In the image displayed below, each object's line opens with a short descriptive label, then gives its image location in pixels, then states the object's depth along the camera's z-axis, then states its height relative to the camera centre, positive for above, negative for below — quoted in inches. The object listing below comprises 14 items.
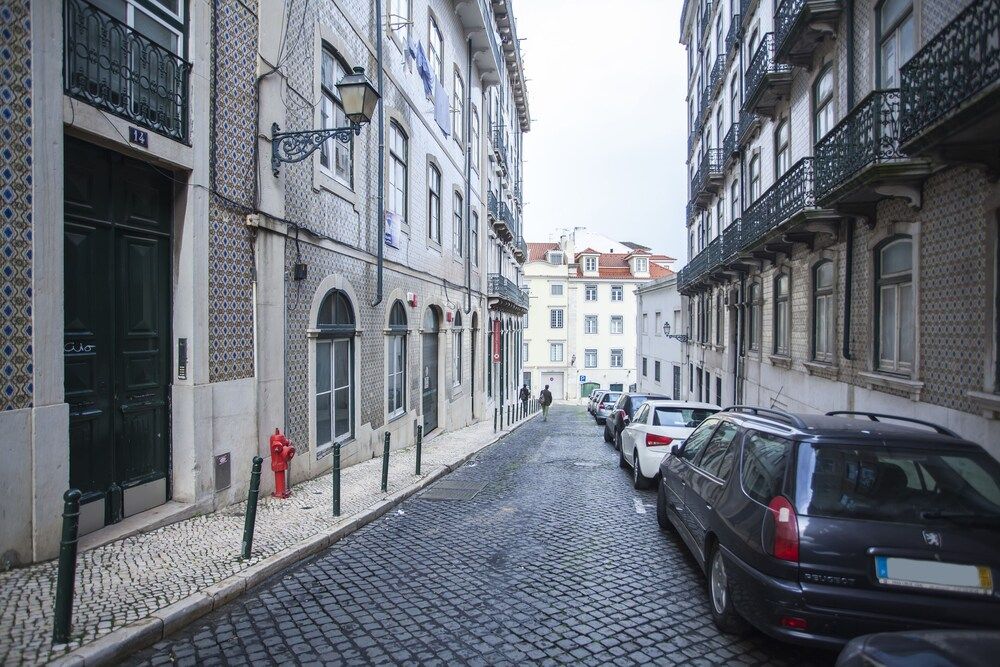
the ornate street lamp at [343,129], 301.0 +105.1
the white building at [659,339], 1254.9 -23.3
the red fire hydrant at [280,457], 299.3 -63.4
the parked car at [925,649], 96.7 -53.1
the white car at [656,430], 367.6 -63.2
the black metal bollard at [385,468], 333.7 -76.8
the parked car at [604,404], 1024.9 -132.4
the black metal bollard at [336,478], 269.3 -66.5
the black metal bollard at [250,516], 212.2 -66.0
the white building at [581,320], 2177.7 +32.4
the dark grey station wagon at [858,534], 134.8 -47.9
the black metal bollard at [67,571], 145.5 -58.5
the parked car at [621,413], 587.3 -83.4
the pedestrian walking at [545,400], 1128.8 -132.8
